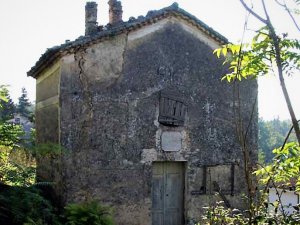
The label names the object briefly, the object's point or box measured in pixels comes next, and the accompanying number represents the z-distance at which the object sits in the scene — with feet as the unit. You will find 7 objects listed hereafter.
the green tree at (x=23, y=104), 134.10
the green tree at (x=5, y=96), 21.31
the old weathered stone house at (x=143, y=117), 30.25
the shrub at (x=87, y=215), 24.80
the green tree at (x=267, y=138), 265.89
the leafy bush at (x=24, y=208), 21.74
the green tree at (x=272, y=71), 10.21
